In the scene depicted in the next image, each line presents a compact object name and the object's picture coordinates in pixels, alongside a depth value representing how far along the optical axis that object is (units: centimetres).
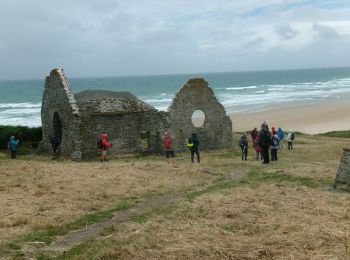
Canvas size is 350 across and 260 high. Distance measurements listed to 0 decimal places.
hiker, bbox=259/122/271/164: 2098
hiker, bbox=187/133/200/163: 2284
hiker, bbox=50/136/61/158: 2720
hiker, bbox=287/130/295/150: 2898
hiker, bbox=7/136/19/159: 2723
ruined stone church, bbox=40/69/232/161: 2572
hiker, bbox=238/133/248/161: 2372
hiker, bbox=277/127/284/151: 2710
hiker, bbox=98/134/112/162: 2462
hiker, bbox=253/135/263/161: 2346
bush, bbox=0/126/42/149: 3042
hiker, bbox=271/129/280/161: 2278
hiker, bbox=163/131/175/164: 2328
